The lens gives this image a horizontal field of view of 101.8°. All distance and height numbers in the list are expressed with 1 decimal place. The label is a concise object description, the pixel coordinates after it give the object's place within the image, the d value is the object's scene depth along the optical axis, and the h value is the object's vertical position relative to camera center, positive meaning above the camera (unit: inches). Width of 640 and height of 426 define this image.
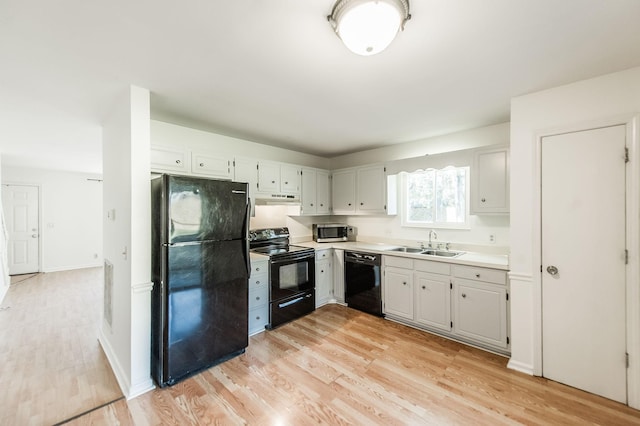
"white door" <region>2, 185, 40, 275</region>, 222.8 -10.9
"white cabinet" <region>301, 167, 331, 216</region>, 165.6 +13.6
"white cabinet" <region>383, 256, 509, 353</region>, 104.0 -39.4
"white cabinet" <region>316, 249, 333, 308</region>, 151.8 -38.6
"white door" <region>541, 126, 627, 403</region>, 77.9 -15.9
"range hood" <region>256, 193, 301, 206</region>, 143.8 +7.5
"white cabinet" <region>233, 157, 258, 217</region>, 129.8 +20.4
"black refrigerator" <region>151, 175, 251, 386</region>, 84.4 -21.2
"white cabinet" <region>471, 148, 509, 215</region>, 110.9 +12.9
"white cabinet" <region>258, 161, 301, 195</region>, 141.9 +20.0
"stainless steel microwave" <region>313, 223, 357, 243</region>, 172.7 -13.7
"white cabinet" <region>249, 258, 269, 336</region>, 119.7 -39.1
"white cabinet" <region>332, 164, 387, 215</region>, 157.2 +14.1
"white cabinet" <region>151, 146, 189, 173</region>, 103.0 +22.2
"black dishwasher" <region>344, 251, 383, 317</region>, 140.6 -39.3
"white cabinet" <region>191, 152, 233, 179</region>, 115.2 +22.0
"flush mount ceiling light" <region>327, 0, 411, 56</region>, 46.9 +35.9
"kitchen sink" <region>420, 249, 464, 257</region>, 131.0 -21.4
